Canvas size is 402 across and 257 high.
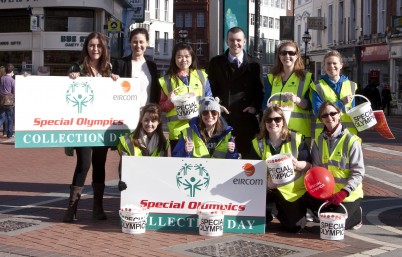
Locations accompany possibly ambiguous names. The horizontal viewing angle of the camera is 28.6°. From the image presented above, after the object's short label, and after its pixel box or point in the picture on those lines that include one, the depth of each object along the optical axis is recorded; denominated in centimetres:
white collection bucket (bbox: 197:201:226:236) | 773
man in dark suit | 889
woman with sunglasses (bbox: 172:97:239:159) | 824
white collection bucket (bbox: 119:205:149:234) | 783
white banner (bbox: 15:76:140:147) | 850
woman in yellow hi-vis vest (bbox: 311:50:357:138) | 840
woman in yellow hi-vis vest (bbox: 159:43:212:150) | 858
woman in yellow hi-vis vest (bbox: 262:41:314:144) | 844
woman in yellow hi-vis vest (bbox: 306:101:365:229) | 811
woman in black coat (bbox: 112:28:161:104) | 880
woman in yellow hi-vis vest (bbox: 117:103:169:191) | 843
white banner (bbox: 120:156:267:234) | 800
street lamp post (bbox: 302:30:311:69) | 4711
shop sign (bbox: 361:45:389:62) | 4206
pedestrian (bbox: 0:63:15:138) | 2088
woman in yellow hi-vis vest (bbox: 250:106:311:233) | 805
